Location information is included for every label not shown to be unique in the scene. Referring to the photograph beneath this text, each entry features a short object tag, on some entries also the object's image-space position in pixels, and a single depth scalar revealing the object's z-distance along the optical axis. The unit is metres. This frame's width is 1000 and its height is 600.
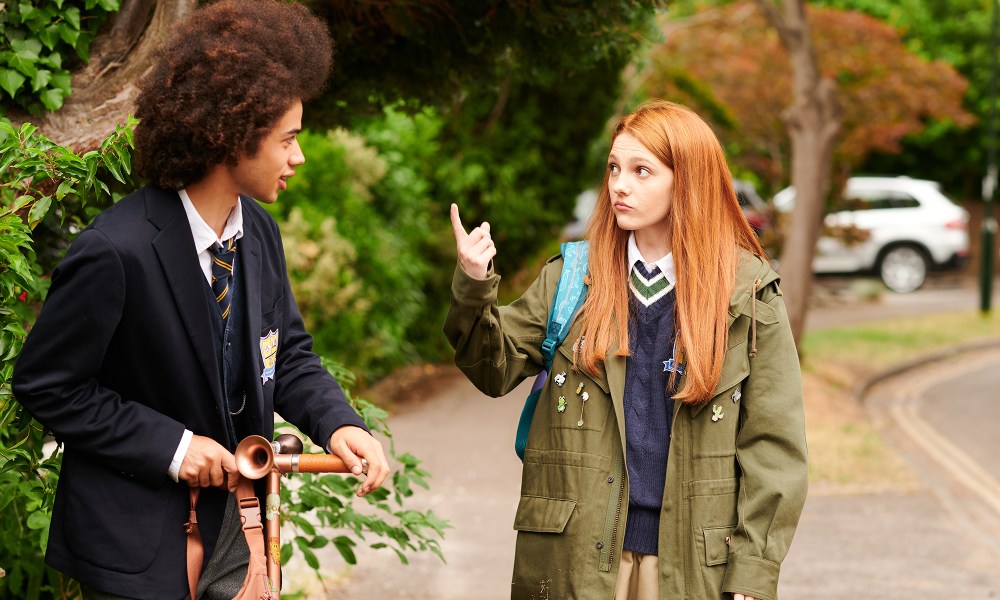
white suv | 21.78
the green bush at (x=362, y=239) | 9.16
